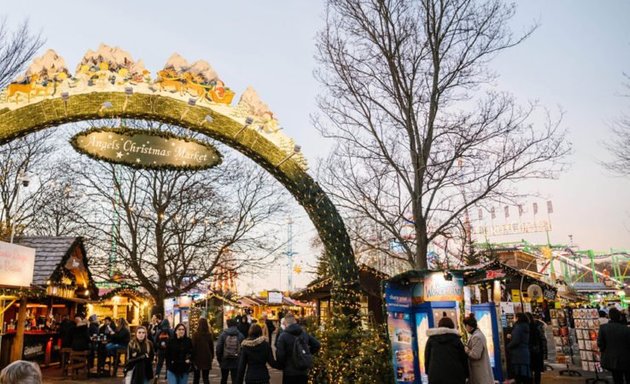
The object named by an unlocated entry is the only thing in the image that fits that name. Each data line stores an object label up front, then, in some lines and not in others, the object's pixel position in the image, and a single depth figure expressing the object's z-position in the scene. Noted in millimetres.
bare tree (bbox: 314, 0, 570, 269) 10289
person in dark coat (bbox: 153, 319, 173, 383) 10459
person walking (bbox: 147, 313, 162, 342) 13966
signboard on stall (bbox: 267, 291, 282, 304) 39375
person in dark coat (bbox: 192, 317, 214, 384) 9516
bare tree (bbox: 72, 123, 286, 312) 19703
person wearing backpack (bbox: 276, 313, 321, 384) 6688
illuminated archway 8305
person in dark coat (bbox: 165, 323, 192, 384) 8070
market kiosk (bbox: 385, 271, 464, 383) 8469
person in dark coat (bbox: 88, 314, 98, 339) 14024
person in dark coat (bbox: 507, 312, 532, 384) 9195
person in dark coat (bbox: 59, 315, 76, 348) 13203
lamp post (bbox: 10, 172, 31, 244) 13203
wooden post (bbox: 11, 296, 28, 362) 13703
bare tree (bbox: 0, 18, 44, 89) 9617
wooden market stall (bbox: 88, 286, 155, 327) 20172
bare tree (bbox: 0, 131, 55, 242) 22125
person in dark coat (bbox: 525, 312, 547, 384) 10109
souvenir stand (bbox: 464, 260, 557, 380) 9508
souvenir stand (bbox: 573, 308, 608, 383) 12297
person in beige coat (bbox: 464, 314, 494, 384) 6305
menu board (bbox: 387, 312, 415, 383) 8352
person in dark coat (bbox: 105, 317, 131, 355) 12812
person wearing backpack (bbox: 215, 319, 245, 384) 9500
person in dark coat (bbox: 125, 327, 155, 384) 7520
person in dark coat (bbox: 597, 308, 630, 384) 8133
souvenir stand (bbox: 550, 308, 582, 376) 14029
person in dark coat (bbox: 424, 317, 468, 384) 5727
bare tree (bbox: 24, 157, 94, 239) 20516
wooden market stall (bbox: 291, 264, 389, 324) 19266
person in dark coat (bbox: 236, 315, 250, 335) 13548
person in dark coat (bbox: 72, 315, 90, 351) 12905
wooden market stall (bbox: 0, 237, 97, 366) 13792
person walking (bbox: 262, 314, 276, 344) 14612
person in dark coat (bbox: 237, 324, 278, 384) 6586
